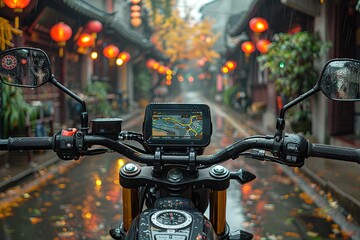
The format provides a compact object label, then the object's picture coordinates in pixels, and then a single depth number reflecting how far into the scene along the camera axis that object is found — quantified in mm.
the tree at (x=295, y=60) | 12258
